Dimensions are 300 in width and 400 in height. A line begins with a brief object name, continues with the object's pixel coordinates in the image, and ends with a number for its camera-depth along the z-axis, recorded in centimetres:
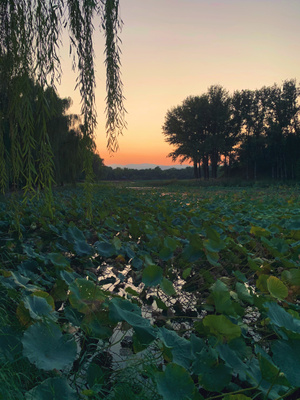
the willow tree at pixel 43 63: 168
